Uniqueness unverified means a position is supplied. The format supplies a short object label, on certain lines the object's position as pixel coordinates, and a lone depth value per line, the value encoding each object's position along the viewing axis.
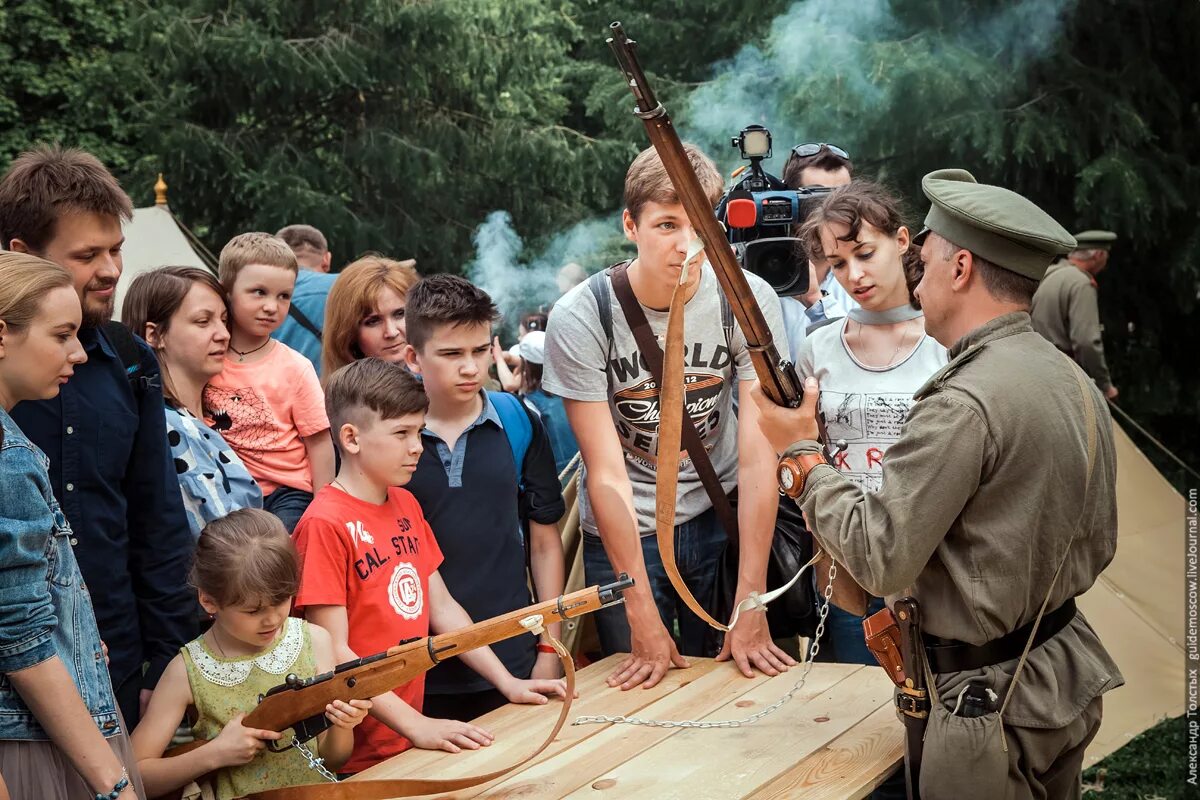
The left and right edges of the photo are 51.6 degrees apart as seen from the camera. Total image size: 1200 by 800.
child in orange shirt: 3.77
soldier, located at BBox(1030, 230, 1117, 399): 8.82
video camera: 4.14
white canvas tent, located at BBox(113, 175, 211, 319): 7.79
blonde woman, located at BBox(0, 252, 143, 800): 2.30
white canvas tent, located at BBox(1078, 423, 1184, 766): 5.95
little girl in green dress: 2.85
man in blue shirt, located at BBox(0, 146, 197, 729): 2.80
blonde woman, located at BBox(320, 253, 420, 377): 4.13
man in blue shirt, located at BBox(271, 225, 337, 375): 5.21
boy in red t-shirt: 3.14
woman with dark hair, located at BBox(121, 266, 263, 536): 3.46
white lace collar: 2.90
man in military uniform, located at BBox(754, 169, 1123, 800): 2.57
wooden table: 2.73
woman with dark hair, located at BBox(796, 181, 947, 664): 3.64
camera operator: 4.58
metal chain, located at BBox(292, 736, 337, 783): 2.81
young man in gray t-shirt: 3.53
